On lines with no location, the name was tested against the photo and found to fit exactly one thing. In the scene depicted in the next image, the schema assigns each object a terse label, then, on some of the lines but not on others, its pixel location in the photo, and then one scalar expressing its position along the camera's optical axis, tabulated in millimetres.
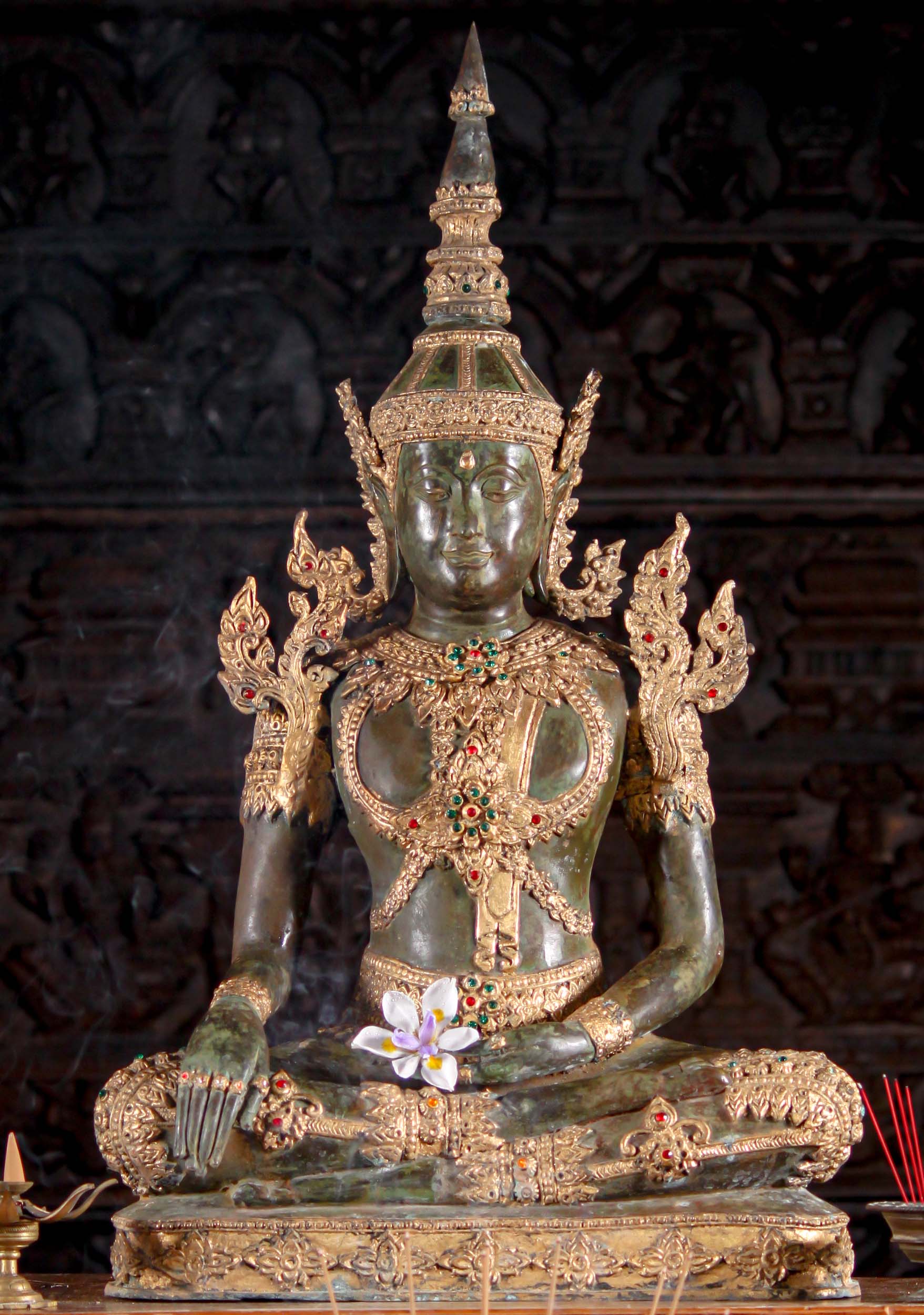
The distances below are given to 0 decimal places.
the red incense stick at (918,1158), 4719
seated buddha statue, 4172
